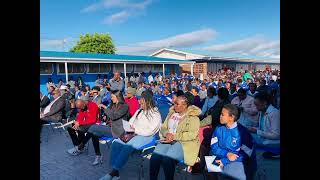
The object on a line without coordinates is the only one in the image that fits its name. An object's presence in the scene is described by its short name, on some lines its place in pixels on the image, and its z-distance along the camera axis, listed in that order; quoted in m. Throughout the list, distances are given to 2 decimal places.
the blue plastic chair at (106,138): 4.45
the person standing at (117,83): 8.31
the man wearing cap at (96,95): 6.86
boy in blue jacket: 2.78
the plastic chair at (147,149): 3.69
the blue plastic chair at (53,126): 6.85
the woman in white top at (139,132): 3.70
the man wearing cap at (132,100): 5.56
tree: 32.89
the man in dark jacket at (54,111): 5.85
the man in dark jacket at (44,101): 6.28
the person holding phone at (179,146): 3.28
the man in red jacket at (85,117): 4.71
